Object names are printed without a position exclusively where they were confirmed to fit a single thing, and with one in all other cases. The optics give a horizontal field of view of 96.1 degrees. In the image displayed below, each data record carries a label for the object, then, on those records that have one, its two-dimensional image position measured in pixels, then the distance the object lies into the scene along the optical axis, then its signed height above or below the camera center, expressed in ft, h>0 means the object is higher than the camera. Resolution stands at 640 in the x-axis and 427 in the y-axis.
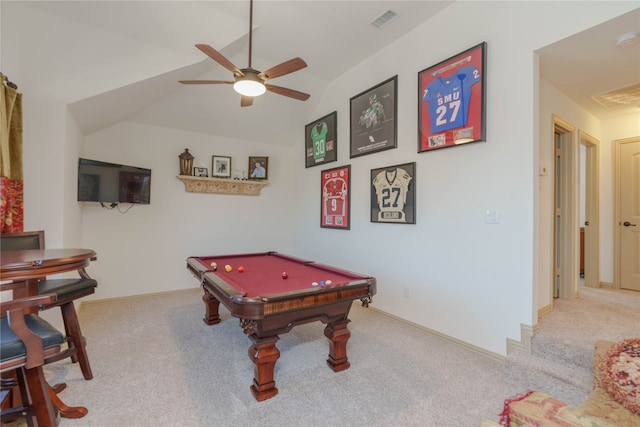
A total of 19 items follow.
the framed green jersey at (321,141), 15.34 +4.23
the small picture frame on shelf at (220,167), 16.96 +2.86
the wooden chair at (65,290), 7.24 -1.97
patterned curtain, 7.63 +1.52
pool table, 6.18 -1.97
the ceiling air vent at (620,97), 10.19 +4.53
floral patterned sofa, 3.24 -2.28
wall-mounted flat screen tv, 12.09 +1.44
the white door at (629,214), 12.76 +0.11
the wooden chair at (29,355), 4.39 -2.24
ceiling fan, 7.75 +4.08
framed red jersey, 14.40 +0.91
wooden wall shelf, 16.08 +1.73
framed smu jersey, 9.00 +3.87
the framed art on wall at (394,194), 11.21 +0.89
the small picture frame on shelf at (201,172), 16.35 +2.43
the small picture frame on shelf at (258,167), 17.85 +2.98
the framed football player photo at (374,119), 12.01 +4.32
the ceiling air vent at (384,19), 10.34 +7.27
